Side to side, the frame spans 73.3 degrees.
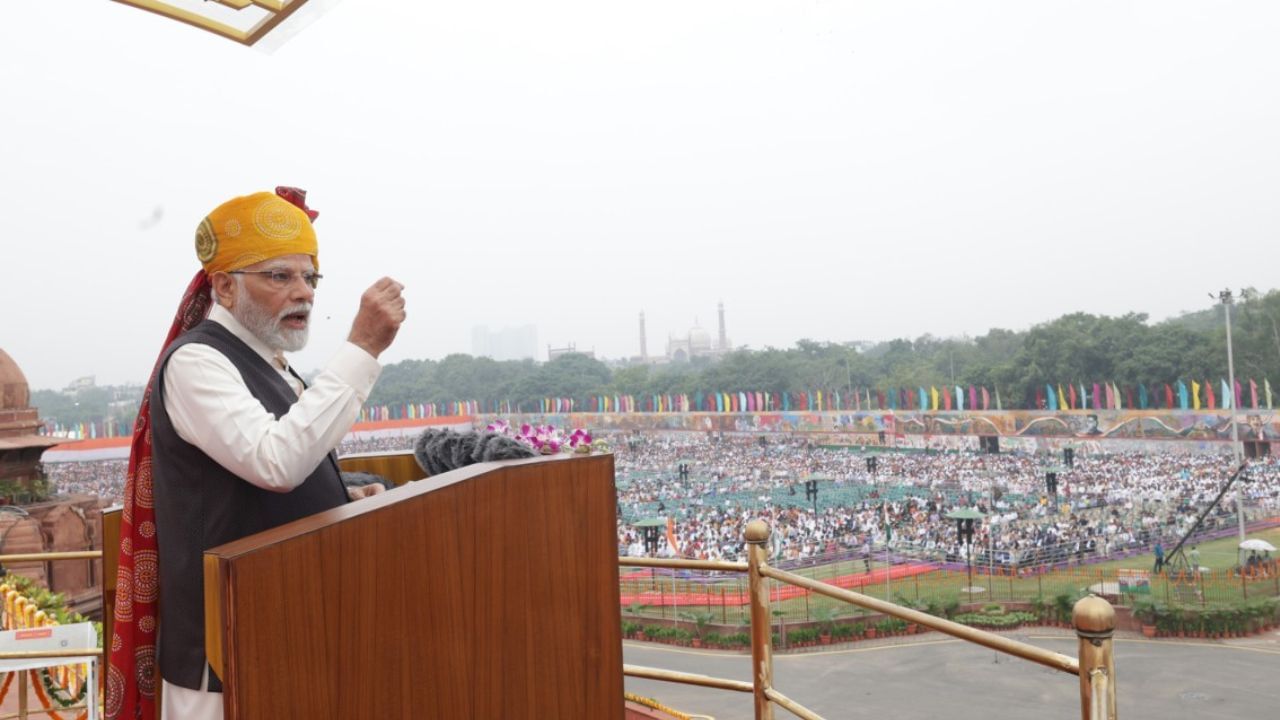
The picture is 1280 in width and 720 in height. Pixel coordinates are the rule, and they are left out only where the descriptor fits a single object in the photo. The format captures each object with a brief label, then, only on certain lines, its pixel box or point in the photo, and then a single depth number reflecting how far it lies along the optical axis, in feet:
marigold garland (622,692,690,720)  8.83
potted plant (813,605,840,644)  48.42
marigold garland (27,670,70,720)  9.45
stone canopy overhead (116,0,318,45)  8.32
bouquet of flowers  4.13
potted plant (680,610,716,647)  49.35
